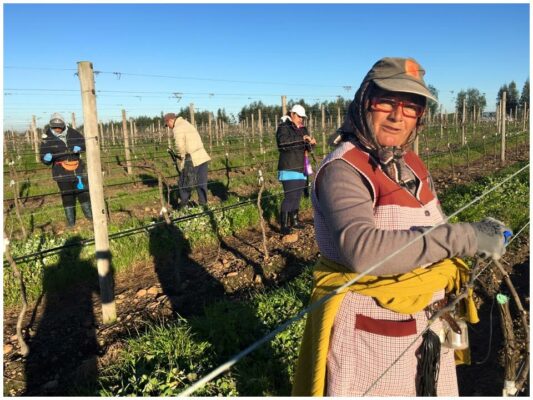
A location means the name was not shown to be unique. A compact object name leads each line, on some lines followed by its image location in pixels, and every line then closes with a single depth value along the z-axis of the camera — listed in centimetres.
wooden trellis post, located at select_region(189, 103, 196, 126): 1279
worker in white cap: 637
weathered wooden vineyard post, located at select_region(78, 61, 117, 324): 358
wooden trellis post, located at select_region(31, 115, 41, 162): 1667
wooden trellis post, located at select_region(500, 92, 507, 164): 1262
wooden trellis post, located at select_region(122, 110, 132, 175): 1199
